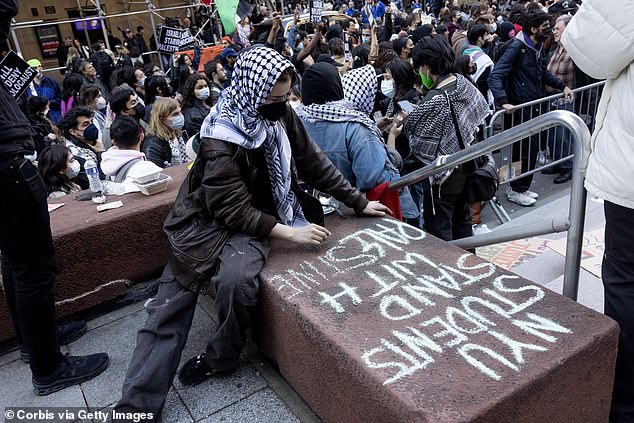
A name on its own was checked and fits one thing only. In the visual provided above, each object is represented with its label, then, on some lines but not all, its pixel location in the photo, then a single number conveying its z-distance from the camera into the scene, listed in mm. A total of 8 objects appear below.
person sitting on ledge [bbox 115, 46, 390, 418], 2359
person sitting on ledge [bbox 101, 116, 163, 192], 3704
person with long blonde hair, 4758
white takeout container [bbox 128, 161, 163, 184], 3410
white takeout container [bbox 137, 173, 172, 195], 3406
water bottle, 3493
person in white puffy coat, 1791
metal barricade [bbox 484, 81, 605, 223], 5238
